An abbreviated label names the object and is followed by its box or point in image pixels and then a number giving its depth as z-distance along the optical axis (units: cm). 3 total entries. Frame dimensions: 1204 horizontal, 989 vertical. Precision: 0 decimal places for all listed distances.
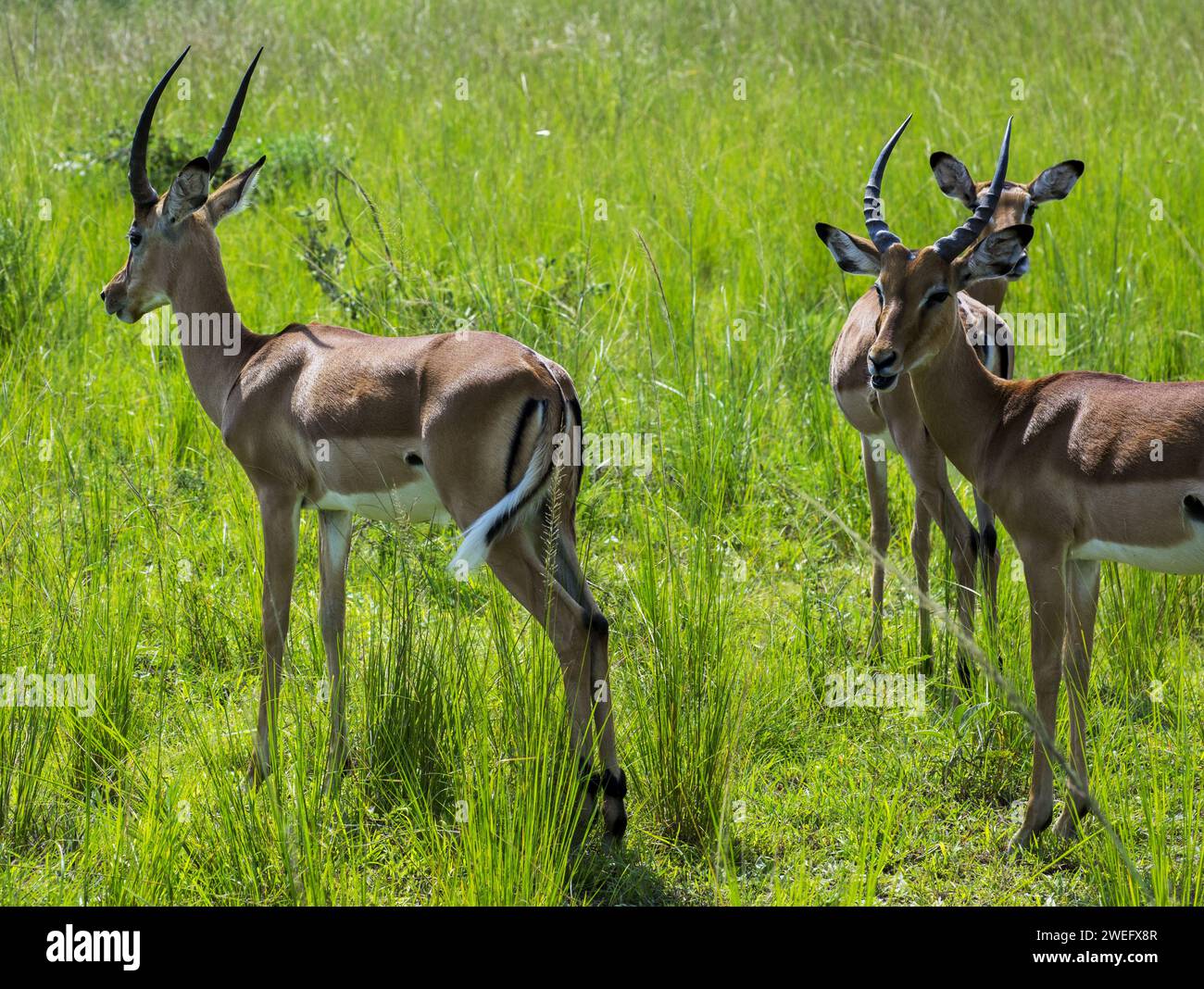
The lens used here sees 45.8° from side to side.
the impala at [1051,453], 373
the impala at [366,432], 395
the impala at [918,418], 499
